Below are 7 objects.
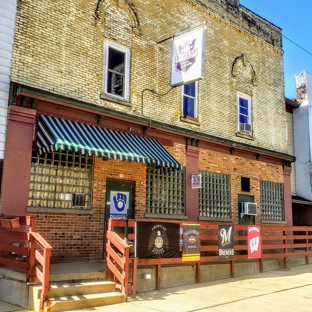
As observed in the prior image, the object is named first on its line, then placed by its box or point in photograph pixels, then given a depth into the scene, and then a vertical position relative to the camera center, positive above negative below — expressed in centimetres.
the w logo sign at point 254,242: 1214 -37
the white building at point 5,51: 916 +407
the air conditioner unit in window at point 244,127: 1583 +405
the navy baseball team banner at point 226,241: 1113 -33
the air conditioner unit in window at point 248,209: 1520 +80
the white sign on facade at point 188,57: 1126 +502
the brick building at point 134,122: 973 +319
